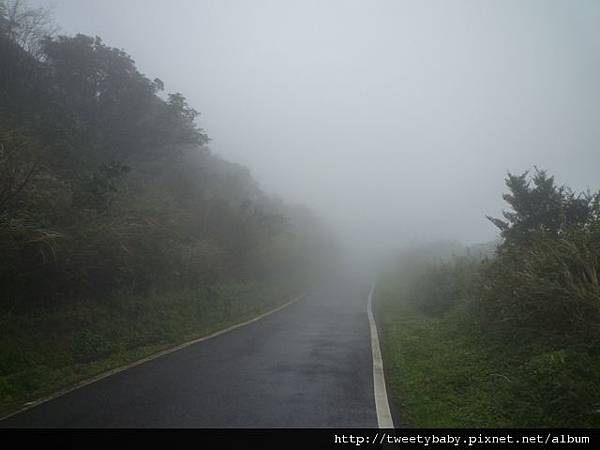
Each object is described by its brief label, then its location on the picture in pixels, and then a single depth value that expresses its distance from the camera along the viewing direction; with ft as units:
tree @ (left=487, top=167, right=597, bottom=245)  56.65
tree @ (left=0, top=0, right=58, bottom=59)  57.31
